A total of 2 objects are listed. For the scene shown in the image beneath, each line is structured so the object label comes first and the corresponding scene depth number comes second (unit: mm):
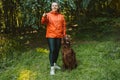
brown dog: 3693
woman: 3709
